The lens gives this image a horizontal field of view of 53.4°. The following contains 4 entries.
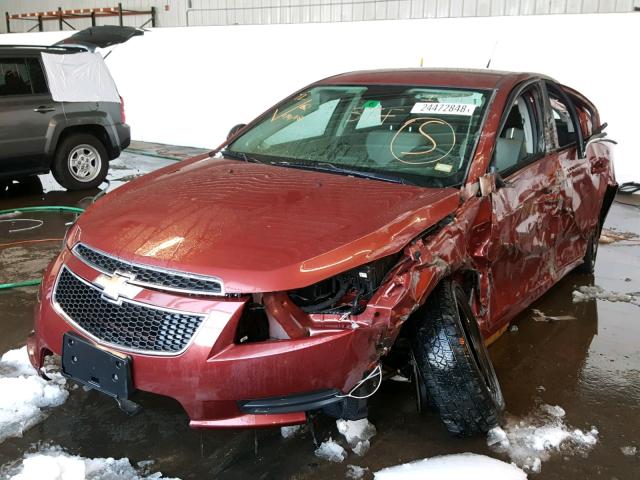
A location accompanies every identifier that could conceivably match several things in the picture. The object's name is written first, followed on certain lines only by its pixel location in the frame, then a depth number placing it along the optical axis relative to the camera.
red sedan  2.33
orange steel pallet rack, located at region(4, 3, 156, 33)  15.59
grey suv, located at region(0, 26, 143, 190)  7.18
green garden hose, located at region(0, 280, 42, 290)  4.55
